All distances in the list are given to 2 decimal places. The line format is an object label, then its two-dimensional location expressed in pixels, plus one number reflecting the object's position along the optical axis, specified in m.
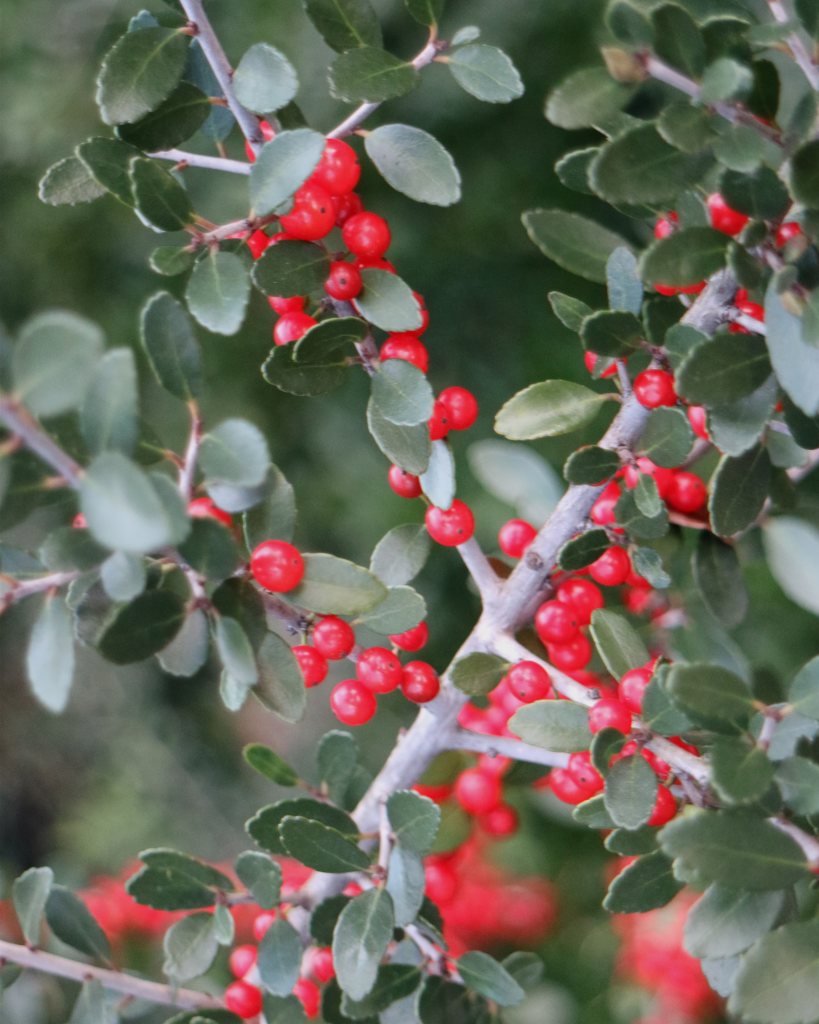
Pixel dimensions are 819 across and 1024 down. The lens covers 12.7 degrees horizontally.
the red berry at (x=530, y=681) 0.50
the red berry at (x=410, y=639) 0.51
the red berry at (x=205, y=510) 0.47
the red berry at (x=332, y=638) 0.50
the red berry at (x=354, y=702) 0.50
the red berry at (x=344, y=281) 0.49
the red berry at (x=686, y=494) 0.53
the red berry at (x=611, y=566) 0.51
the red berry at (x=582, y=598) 0.52
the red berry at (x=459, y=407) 0.51
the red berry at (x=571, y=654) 0.53
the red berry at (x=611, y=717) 0.48
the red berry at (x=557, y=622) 0.51
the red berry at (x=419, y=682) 0.51
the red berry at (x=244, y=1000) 0.52
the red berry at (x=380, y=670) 0.50
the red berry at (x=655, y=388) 0.49
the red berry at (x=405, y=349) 0.50
